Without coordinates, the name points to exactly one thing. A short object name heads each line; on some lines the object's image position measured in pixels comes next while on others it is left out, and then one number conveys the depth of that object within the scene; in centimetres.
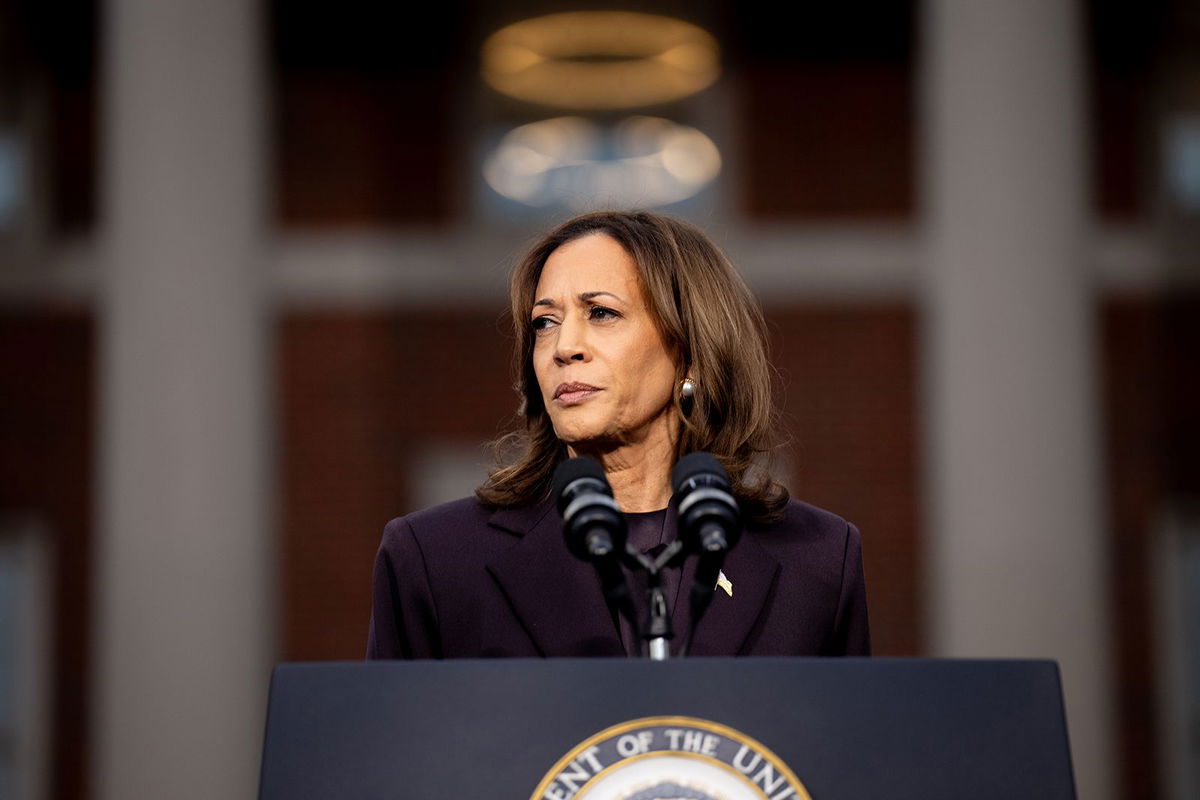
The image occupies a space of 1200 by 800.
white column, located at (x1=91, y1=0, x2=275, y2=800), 1272
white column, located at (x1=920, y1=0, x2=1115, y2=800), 1272
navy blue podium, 334
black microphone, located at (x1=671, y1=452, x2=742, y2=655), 379
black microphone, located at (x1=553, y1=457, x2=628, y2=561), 377
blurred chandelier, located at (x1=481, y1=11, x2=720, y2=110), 1836
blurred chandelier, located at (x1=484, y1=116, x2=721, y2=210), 1866
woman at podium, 474
